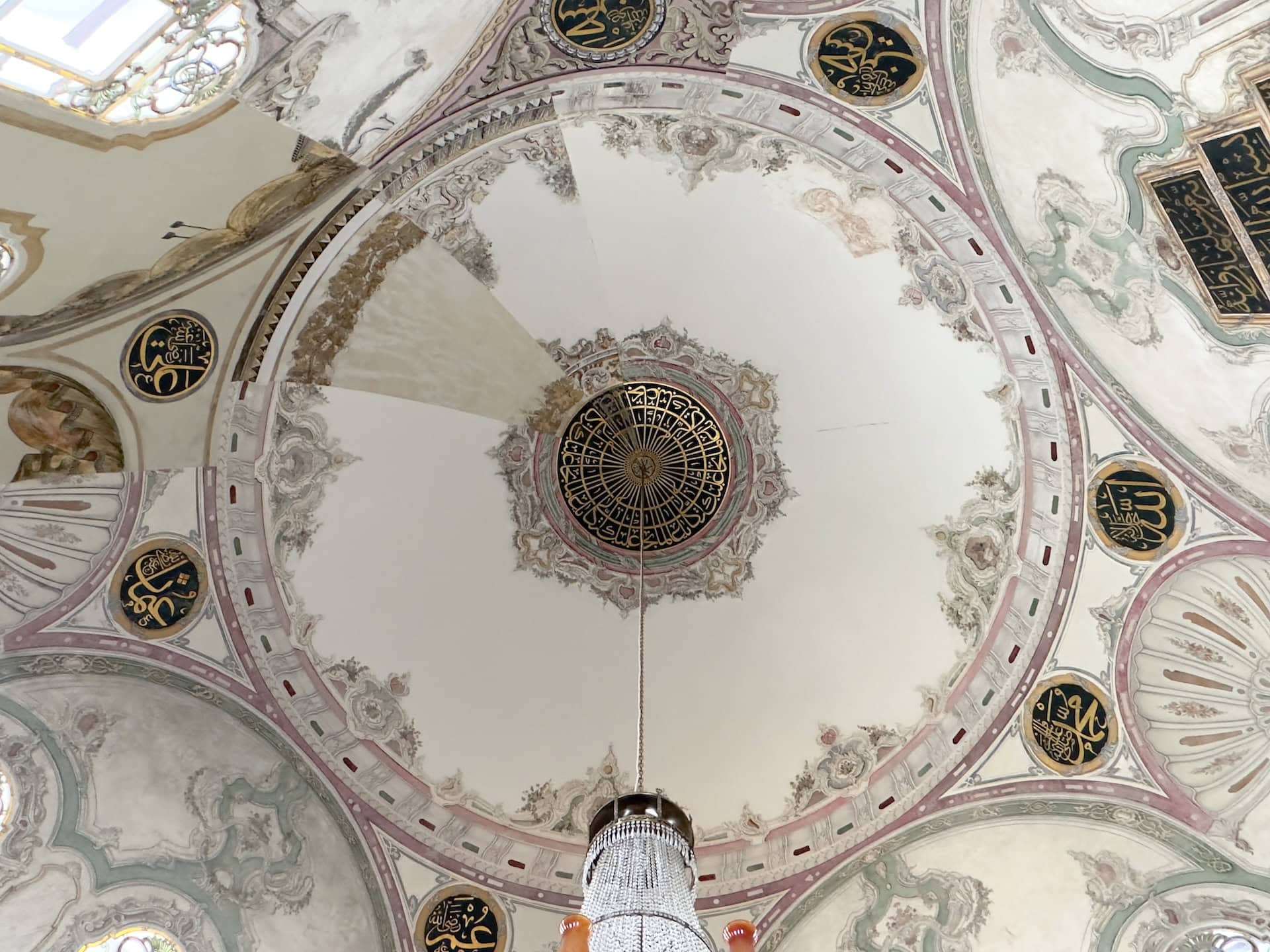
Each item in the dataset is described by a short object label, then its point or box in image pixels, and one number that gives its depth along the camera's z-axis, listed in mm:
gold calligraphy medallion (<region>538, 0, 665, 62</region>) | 8766
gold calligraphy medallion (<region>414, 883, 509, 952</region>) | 10484
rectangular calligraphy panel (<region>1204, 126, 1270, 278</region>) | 7375
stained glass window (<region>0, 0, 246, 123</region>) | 6883
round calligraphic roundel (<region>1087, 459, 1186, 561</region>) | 9555
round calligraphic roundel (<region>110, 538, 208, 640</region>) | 9805
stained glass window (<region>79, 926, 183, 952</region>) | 9406
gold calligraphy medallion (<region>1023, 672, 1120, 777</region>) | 10023
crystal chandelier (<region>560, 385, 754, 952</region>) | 7090
